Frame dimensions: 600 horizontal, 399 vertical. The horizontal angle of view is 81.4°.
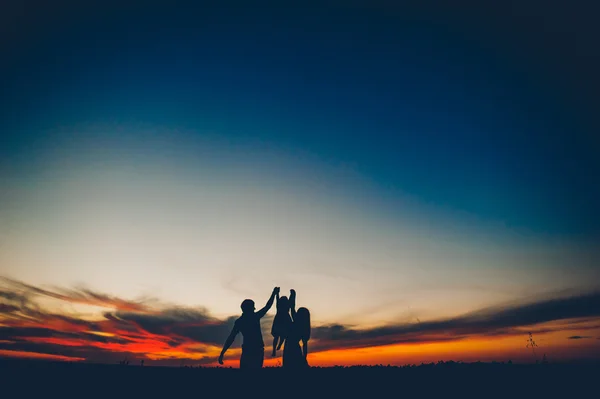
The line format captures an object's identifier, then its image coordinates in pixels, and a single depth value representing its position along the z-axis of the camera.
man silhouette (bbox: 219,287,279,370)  10.98
